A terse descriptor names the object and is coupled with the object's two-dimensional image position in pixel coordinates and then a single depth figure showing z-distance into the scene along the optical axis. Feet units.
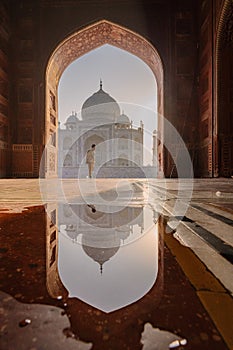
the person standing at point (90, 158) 24.42
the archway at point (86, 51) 23.12
